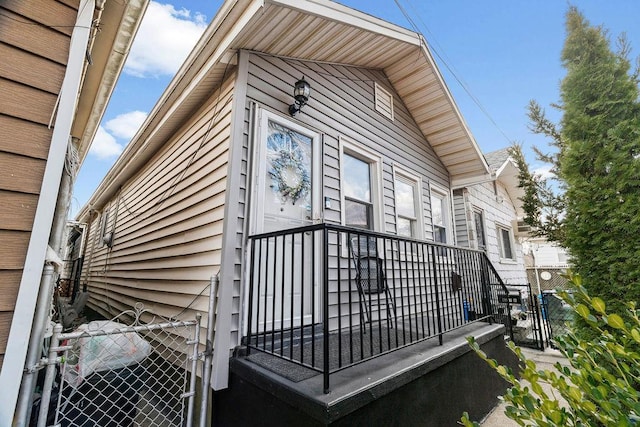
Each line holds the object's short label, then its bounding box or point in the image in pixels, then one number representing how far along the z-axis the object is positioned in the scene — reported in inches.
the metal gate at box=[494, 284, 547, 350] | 189.7
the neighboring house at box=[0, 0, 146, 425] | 48.3
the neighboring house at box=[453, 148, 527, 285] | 265.9
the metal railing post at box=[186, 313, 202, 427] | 81.8
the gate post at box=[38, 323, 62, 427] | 59.6
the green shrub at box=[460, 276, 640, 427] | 31.0
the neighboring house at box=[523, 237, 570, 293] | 475.1
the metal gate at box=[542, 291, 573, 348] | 258.6
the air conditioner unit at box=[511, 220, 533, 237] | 370.3
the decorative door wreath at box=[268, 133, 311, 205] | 111.3
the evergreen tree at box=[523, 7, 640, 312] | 117.1
